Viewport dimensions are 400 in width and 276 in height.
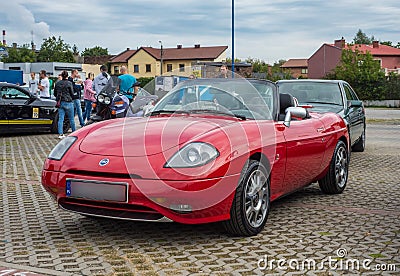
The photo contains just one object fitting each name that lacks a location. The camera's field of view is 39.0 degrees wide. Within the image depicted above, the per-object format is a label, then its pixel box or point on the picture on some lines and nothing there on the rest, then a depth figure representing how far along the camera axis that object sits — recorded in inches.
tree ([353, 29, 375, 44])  4694.9
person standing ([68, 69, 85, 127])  587.1
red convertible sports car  174.9
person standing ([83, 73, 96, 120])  636.0
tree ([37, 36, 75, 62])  3565.5
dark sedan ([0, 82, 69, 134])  552.7
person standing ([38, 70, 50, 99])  730.2
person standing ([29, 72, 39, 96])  830.3
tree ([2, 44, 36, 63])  3498.8
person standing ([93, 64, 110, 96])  601.1
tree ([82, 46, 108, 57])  5837.1
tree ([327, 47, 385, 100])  1893.5
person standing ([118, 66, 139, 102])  515.4
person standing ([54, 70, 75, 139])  530.0
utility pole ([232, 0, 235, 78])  1257.0
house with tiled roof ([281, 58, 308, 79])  4414.4
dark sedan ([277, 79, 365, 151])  413.4
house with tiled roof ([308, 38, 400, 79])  3302.2
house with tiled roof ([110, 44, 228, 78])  3496.6
